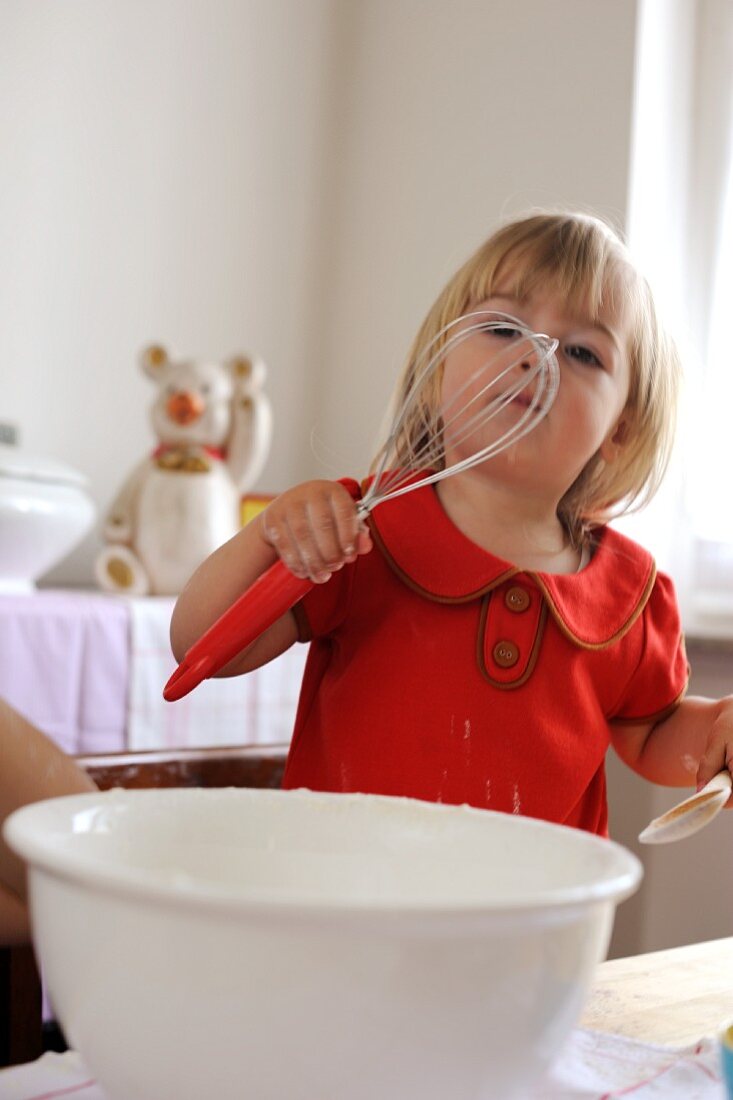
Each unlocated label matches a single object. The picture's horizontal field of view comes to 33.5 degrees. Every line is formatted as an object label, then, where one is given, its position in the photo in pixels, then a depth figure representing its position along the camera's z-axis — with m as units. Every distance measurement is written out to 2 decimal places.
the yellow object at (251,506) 1.62
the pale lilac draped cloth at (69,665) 1.24
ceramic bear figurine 1.50
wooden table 0.47
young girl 0.72
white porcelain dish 1.29
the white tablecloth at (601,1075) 0.35
